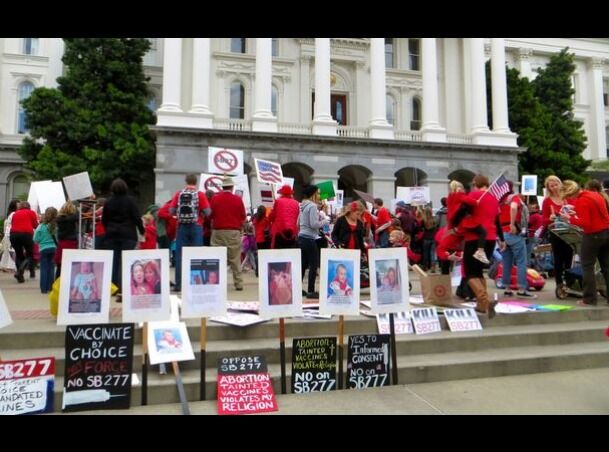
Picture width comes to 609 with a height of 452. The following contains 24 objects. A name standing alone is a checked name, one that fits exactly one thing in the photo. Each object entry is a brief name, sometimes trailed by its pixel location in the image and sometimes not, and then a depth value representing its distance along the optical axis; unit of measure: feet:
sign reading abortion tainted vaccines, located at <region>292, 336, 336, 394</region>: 15.48
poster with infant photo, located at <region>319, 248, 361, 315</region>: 15.65
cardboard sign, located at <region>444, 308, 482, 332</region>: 20.06
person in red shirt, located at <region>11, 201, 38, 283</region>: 35.45
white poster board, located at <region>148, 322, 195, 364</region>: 15.31
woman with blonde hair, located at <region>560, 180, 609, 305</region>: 22.61
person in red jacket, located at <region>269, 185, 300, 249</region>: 25.43
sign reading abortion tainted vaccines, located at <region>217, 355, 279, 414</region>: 13.97
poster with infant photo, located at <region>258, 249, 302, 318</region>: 15.16
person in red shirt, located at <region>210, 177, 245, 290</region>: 26.86
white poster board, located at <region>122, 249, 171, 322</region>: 13.92
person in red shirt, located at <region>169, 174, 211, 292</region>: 25.73
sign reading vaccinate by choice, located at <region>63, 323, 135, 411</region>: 13.56
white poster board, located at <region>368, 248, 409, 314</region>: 16.05
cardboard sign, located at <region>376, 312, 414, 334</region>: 18.83
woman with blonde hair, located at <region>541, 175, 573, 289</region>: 26.12
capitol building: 79.30
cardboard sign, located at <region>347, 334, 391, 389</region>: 15.81
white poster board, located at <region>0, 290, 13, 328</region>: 13.40
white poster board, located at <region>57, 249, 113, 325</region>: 13.87
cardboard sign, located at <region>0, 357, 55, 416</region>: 12.94
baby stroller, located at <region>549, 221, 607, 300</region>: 25.12
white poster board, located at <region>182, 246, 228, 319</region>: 14.55
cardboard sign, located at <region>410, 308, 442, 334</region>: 19.48
